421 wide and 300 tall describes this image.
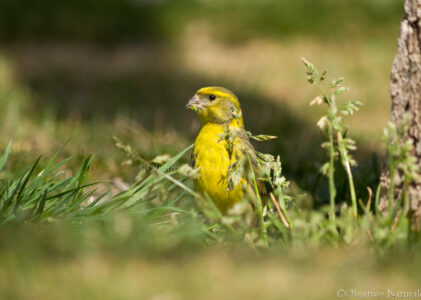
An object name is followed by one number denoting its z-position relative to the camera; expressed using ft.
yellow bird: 24.59
